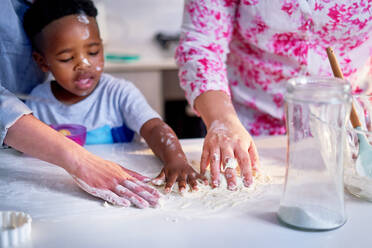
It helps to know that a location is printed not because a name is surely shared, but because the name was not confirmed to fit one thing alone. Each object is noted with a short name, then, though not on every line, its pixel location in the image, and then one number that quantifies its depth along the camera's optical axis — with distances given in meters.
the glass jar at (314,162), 0.58
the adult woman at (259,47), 0.95
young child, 1.04
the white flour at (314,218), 0.58
